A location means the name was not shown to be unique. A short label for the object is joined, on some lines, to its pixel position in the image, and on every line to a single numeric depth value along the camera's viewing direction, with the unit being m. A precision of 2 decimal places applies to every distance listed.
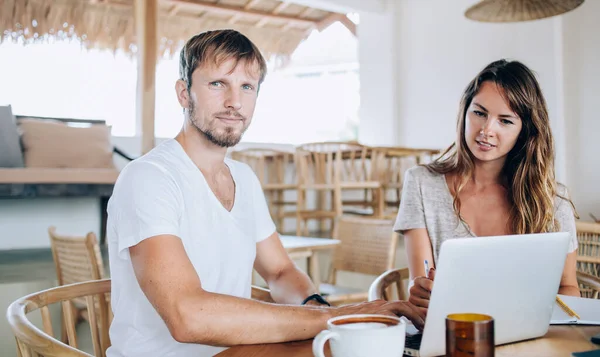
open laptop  0.78
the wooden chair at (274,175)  5.88
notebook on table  1.04
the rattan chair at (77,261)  2.39
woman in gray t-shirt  1.61
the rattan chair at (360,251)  2.78
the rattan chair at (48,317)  0.85
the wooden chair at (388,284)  1.31
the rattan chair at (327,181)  5.16
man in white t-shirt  0.96
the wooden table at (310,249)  2.89
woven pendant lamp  3.24
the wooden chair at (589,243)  2.00
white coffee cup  0.69
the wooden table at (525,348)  0.86
